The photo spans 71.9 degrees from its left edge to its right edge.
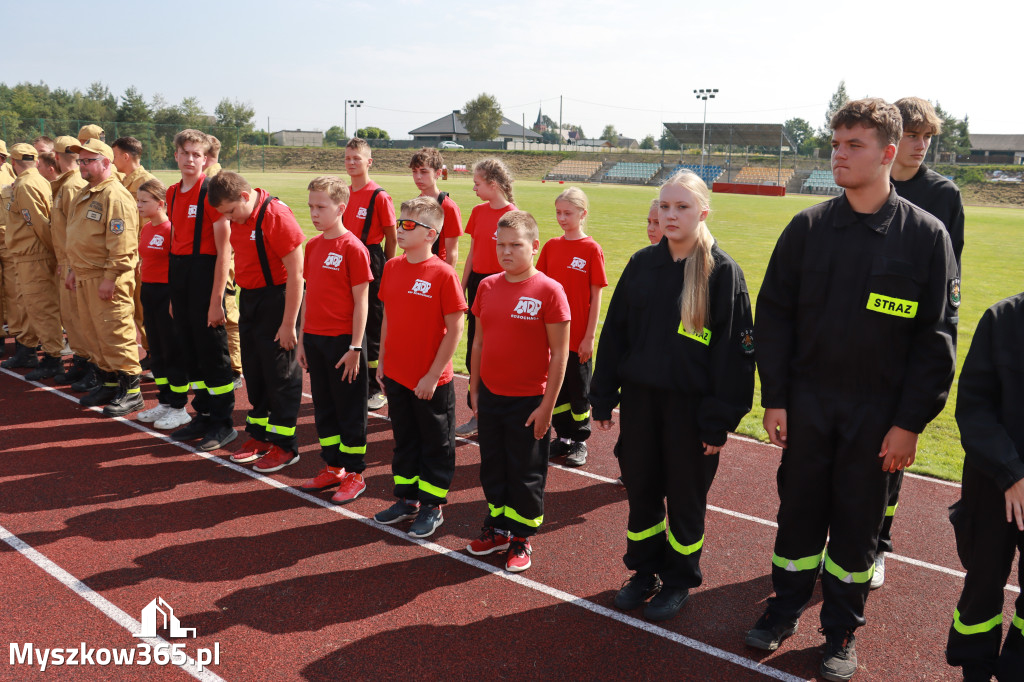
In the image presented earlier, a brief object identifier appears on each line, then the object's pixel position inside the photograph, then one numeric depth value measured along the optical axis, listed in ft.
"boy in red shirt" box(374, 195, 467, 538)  14.60
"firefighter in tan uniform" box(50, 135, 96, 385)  24.08
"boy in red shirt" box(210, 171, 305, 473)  17.49
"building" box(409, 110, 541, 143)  375.45
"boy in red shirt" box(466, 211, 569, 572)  13.25
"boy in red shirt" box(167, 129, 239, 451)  19.04
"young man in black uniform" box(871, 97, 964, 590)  12.60
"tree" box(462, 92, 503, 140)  309.22
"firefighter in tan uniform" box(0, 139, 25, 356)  27.96
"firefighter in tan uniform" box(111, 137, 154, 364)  23.30
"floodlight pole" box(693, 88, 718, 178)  240.53
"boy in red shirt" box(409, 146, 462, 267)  21.85
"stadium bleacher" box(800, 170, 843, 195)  201.57
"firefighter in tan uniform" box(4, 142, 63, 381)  25.90
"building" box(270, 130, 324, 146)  329.31
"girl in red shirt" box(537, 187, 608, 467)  17.60
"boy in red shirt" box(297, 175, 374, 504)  16.63
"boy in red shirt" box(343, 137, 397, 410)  22.12
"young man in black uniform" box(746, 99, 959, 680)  9.93
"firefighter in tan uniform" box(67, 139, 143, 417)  21.40
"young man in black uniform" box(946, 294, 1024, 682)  9.12
